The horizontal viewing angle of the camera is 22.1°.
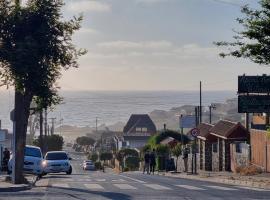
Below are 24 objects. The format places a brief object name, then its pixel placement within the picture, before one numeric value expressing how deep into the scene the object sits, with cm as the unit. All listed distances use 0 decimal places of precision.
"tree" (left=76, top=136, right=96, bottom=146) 15638
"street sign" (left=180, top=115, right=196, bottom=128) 5369
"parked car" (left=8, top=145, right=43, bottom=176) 3234
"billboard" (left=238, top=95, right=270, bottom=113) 3472
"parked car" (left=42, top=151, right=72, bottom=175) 3838
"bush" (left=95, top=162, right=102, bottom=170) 9162
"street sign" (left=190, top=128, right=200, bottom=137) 3812
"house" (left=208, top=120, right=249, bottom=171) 4259
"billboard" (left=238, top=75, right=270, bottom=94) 3569
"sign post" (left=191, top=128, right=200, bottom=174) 3818
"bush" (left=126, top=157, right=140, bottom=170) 7580
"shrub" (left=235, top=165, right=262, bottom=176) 3441
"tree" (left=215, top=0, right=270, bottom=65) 2381
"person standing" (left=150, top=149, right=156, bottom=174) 4272
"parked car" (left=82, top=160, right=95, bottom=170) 7898
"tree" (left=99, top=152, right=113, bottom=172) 10725
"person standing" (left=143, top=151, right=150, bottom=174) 4334
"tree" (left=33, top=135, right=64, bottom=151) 10531
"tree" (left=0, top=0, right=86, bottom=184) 2461
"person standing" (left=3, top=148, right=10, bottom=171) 3866
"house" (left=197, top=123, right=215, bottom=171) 4666
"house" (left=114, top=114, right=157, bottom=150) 12450
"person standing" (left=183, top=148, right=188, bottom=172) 4224
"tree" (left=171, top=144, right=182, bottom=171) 5312
